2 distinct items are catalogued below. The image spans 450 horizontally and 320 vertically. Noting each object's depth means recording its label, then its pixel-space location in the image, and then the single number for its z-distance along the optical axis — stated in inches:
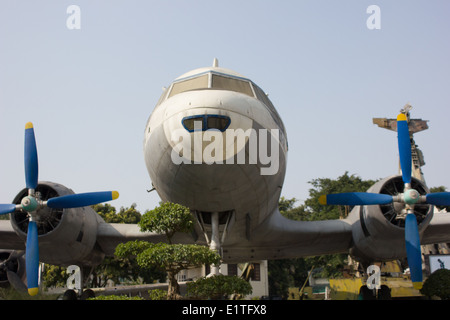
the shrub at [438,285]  580.7
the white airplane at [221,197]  390.0
